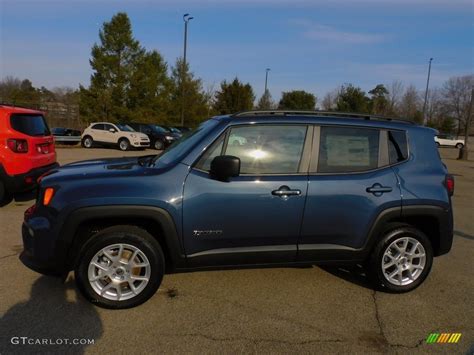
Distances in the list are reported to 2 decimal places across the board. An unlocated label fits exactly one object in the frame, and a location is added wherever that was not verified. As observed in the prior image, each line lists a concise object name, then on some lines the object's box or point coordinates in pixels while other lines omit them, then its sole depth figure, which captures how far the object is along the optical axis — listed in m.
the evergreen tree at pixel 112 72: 32.81
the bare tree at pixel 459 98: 68.75
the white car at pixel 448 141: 43.28
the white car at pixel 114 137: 21.28
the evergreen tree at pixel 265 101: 47.89
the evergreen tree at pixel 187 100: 36.38
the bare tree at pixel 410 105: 51.94
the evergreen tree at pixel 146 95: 33.72
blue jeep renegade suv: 3.42
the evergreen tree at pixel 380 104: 42.25
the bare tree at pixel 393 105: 45.46
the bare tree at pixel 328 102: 54.06
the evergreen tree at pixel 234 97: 41.00
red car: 6.47
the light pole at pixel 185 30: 29.46
